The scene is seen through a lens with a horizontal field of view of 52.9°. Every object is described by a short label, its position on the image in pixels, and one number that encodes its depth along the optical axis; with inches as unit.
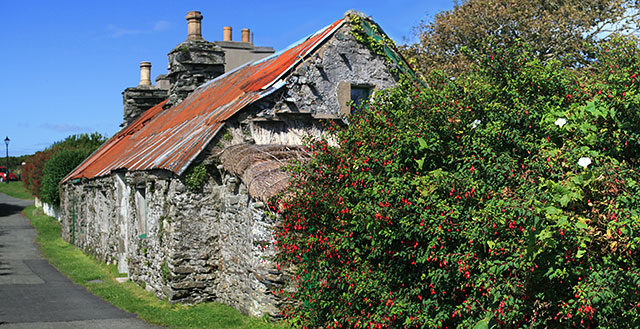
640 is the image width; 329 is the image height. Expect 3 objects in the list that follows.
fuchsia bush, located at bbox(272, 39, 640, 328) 207.0
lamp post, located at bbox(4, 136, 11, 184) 2415.4
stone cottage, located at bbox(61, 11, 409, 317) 432.5
